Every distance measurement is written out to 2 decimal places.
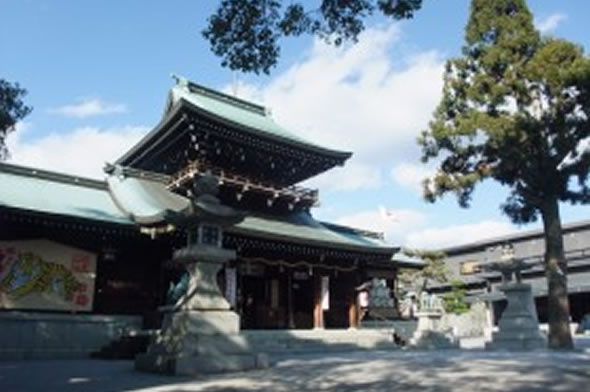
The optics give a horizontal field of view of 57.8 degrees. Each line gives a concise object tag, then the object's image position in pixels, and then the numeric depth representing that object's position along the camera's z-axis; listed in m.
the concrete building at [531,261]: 40.09
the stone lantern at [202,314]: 10.64
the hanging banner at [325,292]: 22.59
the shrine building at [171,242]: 16.33
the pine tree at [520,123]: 16.77
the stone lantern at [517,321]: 18.05
